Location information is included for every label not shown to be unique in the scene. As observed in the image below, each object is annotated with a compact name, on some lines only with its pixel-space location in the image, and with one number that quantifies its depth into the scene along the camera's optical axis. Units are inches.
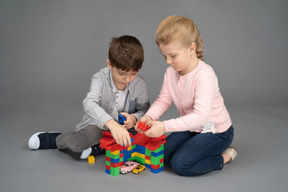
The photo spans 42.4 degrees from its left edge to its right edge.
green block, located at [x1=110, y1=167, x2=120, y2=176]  81.3
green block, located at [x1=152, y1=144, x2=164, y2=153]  82.5
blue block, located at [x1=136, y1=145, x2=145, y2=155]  85.3
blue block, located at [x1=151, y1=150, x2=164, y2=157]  82.6
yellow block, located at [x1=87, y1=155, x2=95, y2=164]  89.8
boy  84.3
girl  80.0
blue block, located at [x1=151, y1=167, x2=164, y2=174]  83.1
